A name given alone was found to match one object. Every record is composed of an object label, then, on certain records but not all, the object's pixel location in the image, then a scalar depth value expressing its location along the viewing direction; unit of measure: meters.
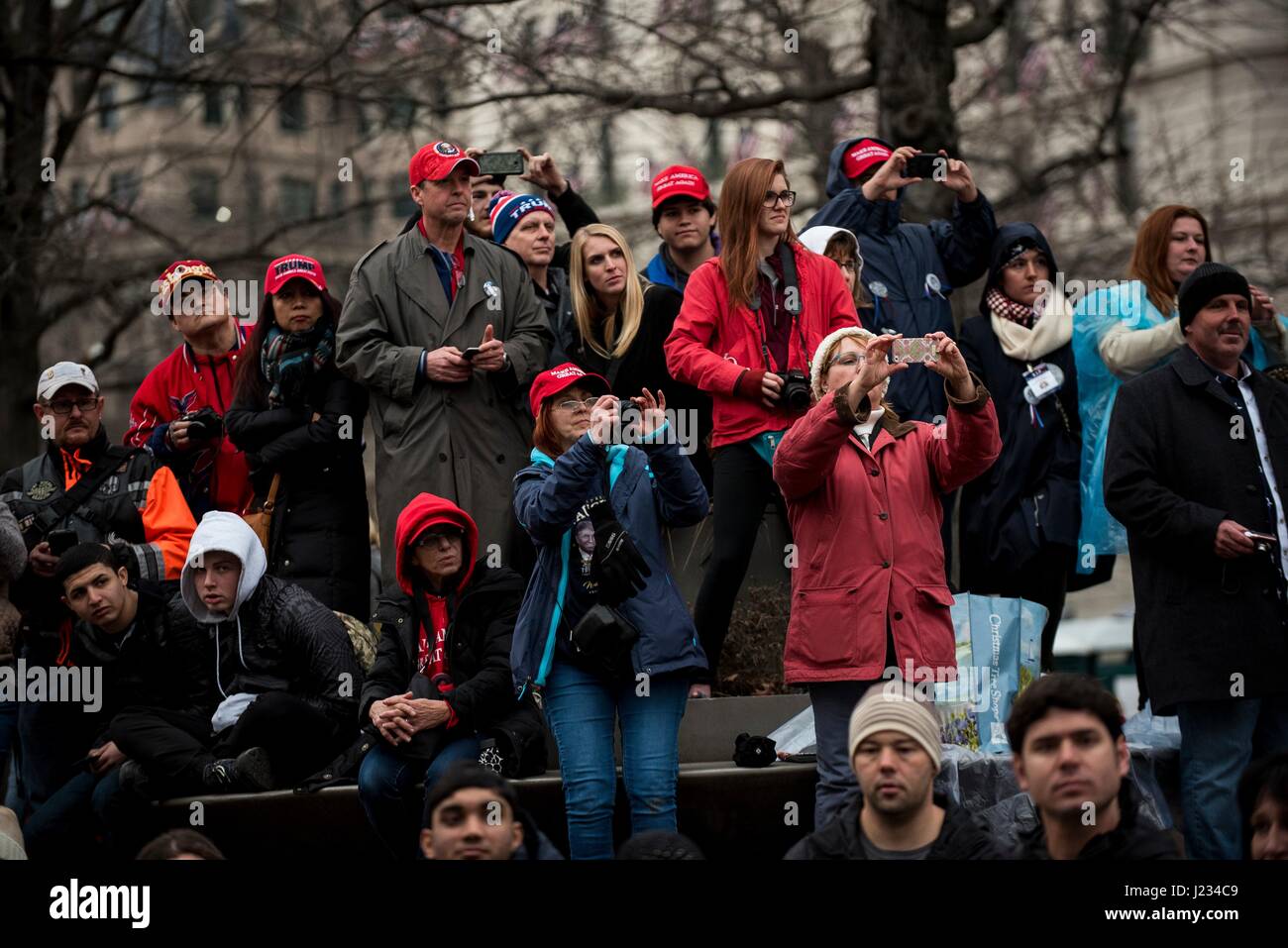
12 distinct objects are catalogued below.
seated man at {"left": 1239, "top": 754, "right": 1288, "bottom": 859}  6.28
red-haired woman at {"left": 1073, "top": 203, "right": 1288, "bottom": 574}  9.11
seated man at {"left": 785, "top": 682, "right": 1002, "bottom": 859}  6.23
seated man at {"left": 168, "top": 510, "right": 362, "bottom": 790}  8.55
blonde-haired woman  9.67
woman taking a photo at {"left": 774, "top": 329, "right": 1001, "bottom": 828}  7.35
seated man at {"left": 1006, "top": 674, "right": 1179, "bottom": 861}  5.97
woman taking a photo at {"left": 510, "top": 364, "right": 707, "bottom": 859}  7.63
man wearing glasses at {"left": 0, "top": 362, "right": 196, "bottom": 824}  9.20
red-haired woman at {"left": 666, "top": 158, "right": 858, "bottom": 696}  8.66
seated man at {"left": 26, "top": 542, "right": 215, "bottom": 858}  8.77
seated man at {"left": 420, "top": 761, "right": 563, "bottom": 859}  6.38
